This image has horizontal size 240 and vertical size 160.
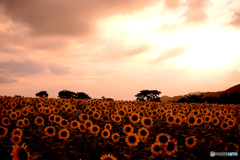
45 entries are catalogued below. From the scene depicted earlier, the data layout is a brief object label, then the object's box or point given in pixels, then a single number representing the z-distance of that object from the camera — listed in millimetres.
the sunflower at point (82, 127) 8094
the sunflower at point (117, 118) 10000
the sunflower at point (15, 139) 6645
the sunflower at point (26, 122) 8820
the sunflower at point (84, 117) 9798
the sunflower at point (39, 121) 8990
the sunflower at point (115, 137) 7552
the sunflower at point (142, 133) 7330
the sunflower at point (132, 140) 6707
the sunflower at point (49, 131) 7515
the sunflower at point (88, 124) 8673
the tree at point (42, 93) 64512
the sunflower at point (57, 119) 9312
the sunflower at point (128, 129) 7871
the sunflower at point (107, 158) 4398
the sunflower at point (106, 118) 10348
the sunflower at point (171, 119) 9312
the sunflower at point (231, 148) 6618
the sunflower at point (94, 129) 8061
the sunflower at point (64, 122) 8949
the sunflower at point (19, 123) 8894
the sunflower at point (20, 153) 4269
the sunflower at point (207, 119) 10232
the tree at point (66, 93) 57962
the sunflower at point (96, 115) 10258
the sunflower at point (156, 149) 6106
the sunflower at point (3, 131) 7381
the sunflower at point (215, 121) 10355
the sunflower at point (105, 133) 7688
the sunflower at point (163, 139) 6232
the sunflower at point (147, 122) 8914
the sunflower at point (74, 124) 8562
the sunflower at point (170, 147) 6117
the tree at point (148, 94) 79312
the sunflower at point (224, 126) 9310
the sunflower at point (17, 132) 7155
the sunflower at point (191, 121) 9250
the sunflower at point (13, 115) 10209
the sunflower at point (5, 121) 8943
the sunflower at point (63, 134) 7282
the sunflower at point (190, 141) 6781
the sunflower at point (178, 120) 9088
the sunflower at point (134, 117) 9734
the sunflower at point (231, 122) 9555
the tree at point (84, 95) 54562
